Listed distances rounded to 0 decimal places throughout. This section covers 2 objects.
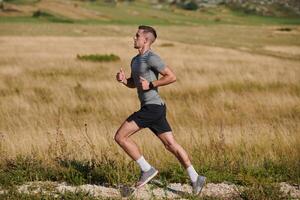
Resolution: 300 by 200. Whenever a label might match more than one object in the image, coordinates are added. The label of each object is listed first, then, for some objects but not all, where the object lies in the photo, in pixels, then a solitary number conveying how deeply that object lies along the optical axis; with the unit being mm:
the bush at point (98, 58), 60666
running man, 12995
